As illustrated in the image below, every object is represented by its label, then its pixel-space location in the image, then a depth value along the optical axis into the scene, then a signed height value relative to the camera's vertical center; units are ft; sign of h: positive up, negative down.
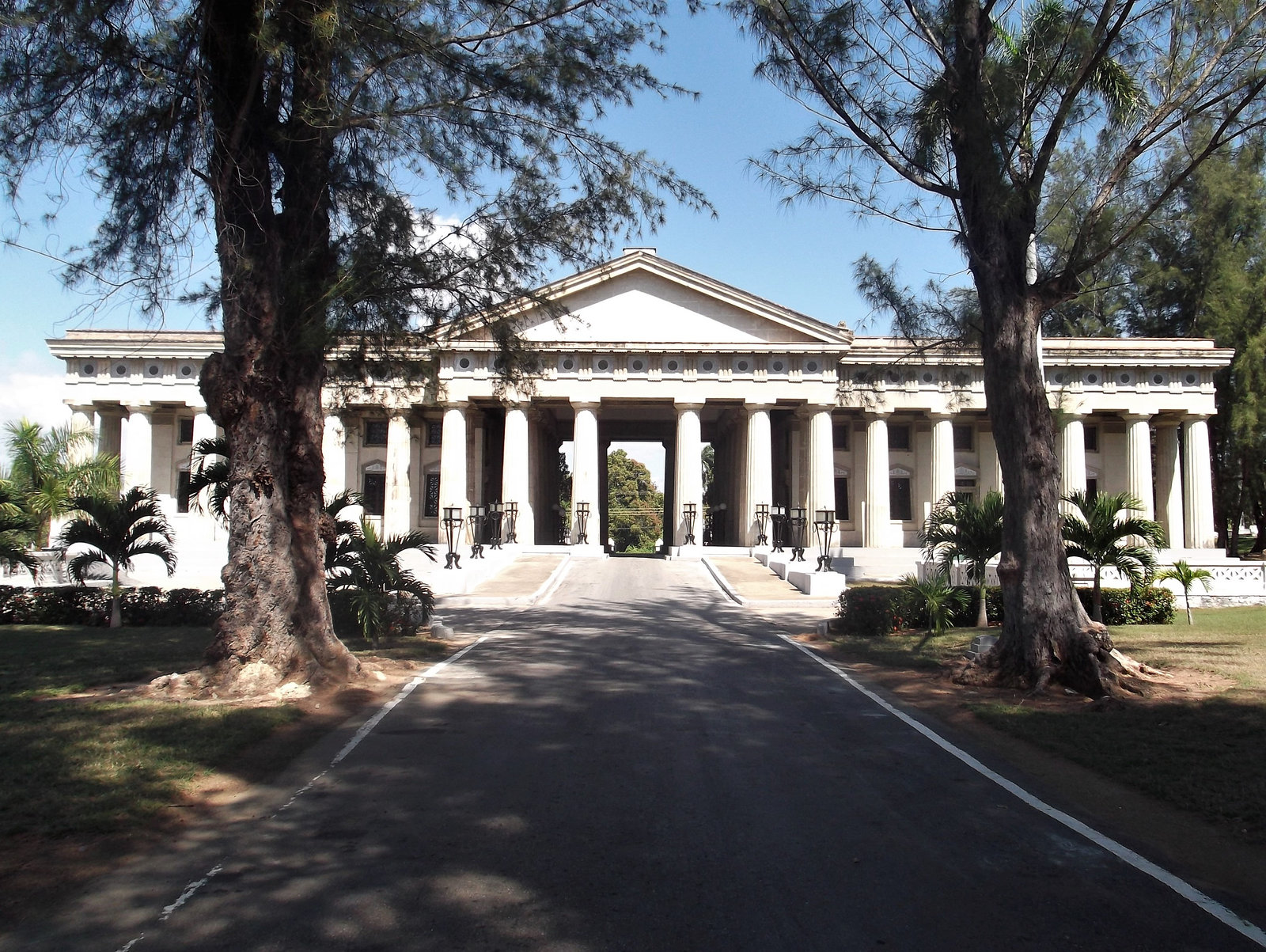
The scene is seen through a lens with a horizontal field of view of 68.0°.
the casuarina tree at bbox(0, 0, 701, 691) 32.55 +13.42
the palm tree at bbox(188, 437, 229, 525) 41.24 +2.34
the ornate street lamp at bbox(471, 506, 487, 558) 94.63 -1.02
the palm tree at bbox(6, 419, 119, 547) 60.08 +3.73
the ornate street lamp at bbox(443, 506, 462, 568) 82.69 -0.56
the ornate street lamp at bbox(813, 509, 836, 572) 82.62 -1.94
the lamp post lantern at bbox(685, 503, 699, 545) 122.42 +0.51
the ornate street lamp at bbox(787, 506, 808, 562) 97.35 -1.06
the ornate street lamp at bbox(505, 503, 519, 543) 125.49 +0.67
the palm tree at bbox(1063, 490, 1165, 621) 46.50 -0.63
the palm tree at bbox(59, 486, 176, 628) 54.54 -0.15
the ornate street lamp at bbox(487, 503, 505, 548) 110.07 +0.84
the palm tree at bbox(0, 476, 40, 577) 56.13 +0.07
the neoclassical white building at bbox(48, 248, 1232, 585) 129.70 +16.39
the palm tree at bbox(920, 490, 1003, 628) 52.90 -0.56
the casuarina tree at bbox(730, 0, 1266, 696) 35.55 +14.46
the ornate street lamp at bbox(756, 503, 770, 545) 124.67 +0.80
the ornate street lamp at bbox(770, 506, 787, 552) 118.93 -0.05
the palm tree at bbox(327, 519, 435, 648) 46.91 -2.46
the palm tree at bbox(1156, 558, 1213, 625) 52.42 -3.09
